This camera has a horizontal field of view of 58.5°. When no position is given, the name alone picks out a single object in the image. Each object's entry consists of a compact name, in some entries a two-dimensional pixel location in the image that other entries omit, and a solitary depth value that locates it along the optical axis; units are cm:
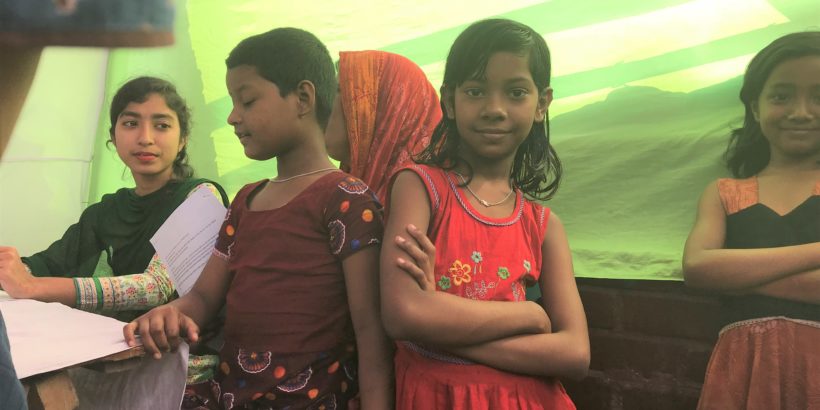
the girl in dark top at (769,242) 104
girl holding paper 156
